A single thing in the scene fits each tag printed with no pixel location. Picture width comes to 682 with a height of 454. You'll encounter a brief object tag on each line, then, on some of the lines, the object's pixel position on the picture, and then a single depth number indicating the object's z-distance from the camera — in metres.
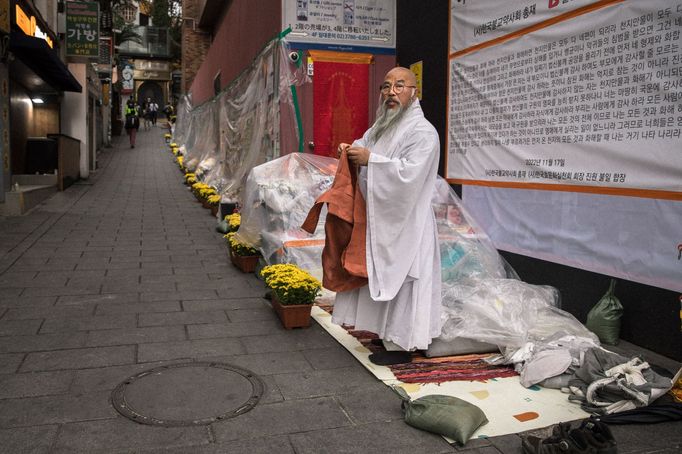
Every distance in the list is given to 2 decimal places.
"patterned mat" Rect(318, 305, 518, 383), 3.78
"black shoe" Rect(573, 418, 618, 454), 2.51
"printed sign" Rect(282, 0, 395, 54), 8.68
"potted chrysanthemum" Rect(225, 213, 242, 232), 7.99
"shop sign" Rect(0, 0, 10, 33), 9.73
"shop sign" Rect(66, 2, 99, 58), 16.30
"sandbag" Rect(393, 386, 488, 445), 2.94
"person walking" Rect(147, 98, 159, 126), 42.09
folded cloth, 3.29
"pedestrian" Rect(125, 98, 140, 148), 28.36
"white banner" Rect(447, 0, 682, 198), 3.80
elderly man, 3.79
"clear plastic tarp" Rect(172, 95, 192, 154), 23.80
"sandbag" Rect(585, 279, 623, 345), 4.30
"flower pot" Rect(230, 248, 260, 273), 6.97
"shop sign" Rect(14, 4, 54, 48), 11.26
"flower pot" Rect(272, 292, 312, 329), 4.78
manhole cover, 3.16
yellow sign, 6.81
